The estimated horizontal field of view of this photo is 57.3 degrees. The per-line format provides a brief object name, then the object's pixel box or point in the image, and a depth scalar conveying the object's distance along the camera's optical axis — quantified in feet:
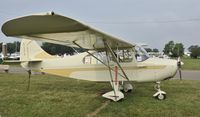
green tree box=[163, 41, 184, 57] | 220.01
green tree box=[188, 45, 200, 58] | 224.46
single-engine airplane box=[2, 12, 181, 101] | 15.86
